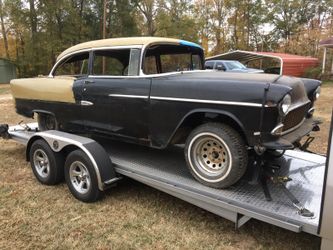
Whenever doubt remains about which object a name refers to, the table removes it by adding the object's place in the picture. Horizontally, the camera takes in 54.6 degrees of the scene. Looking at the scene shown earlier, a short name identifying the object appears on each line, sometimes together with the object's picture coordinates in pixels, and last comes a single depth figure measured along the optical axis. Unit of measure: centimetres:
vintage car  317
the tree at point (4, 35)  3766
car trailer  279
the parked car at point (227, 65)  1696
